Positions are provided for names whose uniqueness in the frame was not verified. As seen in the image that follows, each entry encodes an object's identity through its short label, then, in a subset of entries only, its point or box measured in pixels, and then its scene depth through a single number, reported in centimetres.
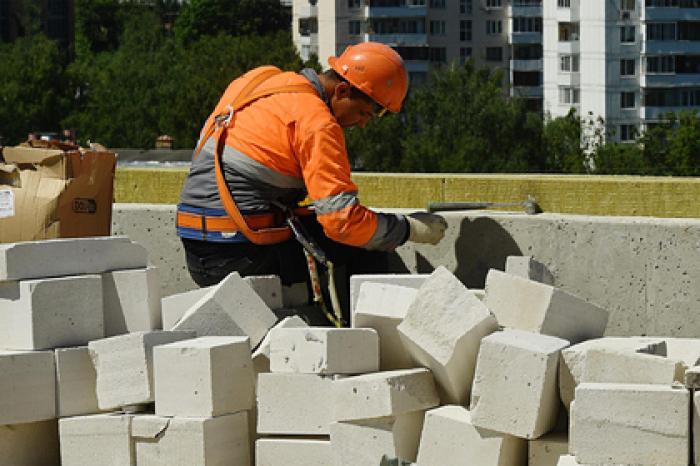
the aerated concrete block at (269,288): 1485
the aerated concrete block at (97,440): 1348
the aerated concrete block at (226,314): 1406
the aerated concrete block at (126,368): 1350
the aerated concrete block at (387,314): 1346
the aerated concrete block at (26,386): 1364
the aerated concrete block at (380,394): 1266
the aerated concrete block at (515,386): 1230
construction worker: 1487
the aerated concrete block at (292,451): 1312
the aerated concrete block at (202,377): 1307
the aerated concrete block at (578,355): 1240
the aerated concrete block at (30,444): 1387
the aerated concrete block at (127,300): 1445
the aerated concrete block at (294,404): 1304
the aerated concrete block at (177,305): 1449
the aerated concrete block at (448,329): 1286
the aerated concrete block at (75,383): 1380
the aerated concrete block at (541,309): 1327
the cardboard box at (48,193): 1602
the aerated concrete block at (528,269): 1449
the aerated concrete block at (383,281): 1413
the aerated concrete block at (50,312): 1377
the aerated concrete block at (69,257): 1388
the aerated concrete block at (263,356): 1369
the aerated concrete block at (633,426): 1163
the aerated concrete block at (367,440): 1276
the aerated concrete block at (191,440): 1312
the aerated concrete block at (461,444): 1250
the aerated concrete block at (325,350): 1294
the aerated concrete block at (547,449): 1236
